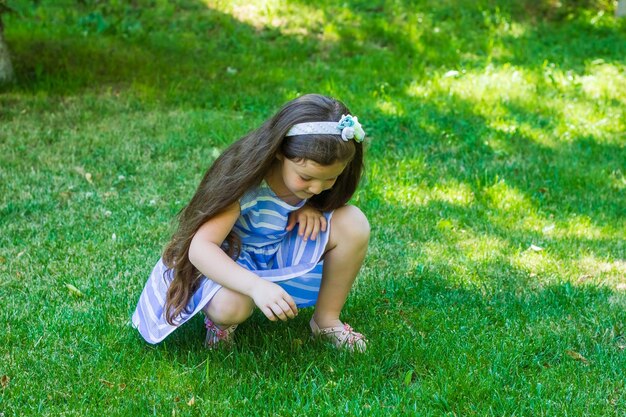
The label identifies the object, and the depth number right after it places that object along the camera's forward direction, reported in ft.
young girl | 9.34
